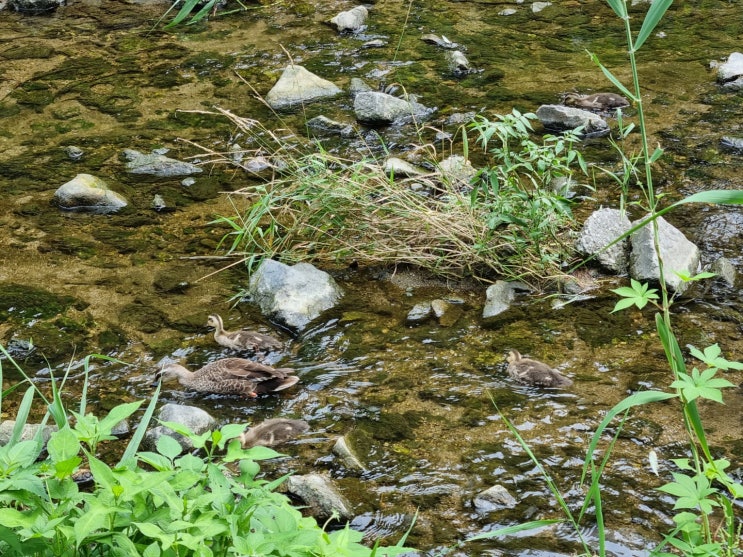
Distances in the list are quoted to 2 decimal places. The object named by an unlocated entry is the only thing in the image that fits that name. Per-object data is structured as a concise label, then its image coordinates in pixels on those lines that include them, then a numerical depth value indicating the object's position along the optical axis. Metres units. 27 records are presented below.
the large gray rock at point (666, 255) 10.57
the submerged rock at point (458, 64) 17.41
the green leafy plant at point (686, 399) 4.96
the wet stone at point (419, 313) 10.64
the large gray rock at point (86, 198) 13.36
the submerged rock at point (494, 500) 7.49
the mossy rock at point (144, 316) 10.70
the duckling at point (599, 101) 15.70
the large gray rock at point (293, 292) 10.68
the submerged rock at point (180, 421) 8.42
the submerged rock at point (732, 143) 13.79
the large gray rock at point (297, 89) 16.39
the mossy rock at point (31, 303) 10.92
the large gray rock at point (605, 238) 11.12
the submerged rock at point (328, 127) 15.31
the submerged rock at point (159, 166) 14.31
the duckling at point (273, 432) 8.52
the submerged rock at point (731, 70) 16.02
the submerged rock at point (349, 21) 19.66
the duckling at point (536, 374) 9.12
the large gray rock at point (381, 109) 15.44
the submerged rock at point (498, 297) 10.66
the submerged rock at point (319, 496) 7.36
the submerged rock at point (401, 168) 12.92
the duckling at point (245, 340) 10.12
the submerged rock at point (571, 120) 14.91
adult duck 9.37
